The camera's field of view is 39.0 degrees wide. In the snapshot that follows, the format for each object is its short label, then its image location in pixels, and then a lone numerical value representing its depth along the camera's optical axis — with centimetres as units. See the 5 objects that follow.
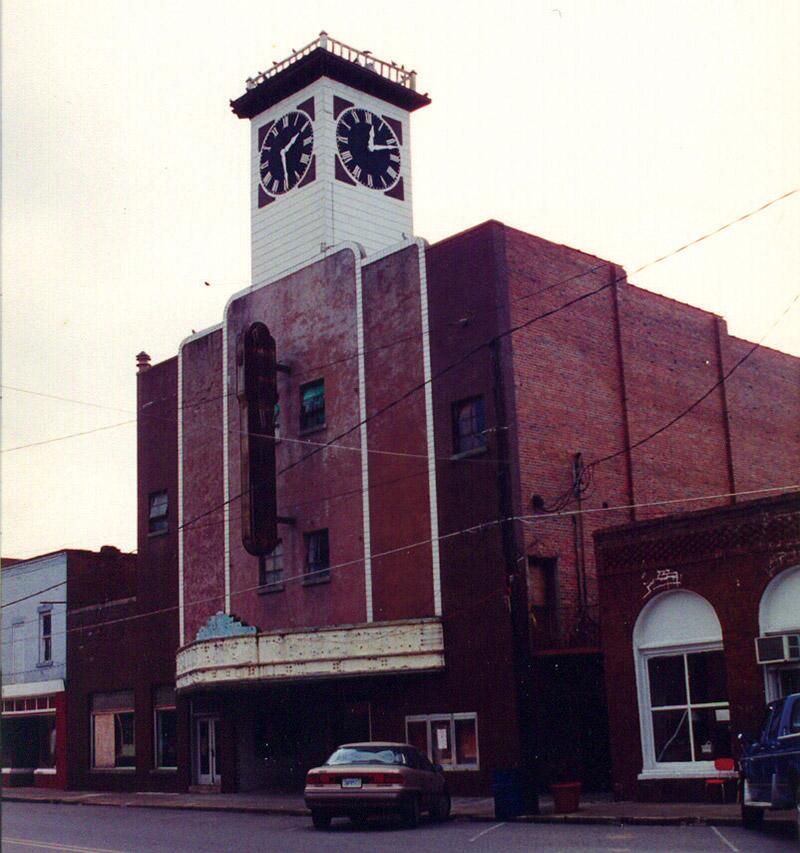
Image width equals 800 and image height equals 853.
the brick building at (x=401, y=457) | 2677
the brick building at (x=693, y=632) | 2034
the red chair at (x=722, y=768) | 2062
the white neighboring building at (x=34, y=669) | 4100
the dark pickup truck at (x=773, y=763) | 1559
